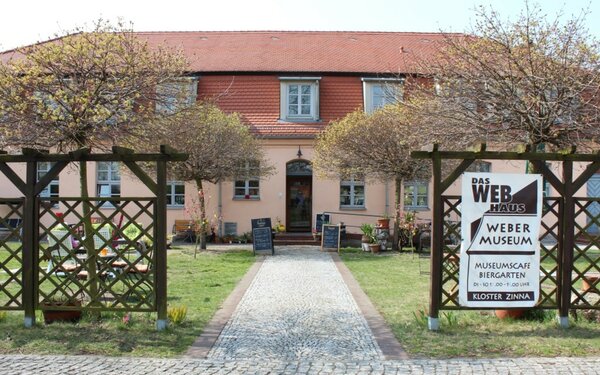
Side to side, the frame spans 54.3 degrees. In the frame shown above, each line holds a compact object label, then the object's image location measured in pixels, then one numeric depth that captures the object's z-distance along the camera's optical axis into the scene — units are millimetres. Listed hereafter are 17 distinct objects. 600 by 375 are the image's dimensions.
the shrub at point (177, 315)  7617
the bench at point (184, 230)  21433
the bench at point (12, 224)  21933
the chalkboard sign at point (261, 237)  17578
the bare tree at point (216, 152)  16972
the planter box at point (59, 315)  7578
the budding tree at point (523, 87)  10078
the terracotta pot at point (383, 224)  19016
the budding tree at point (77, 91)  8281
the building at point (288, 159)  22250
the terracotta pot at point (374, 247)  18359
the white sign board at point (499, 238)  7309
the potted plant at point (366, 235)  18625
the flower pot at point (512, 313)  7852
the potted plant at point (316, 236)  20859
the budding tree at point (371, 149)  16938
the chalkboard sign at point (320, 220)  21273
